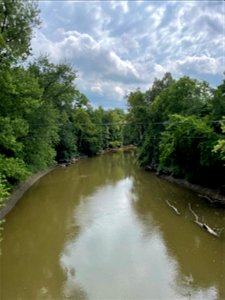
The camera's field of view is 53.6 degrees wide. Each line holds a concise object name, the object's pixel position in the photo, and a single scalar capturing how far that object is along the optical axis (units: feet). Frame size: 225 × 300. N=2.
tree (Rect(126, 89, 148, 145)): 73.74
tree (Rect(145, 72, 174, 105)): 87.09
